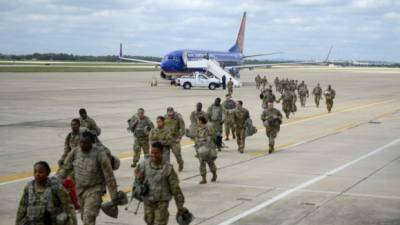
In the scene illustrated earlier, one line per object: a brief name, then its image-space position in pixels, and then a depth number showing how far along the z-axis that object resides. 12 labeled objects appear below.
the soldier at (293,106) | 31.85
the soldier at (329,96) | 35.16
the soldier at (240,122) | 19.47
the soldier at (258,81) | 60.30
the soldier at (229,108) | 21.23
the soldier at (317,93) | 38.41
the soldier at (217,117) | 19.84
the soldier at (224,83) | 57.81
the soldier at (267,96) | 27.89
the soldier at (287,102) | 30.92
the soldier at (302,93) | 39.22
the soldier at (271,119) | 19.38
